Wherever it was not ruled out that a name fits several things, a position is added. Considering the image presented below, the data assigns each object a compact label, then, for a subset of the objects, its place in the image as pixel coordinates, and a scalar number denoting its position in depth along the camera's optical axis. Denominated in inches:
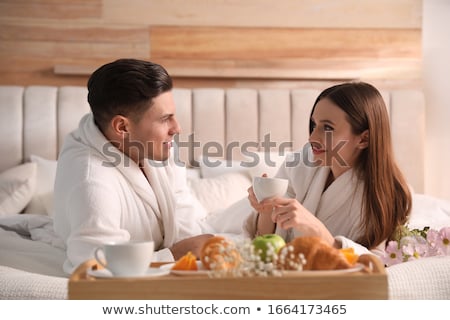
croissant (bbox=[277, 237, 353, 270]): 42.1
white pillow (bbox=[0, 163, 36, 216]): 107.5
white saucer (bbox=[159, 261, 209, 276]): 42.0
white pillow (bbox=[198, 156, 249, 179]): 125.7
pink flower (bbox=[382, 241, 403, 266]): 62.2
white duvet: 50.4
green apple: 42.4
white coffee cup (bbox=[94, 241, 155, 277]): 40.7
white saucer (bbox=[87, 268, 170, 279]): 41.1
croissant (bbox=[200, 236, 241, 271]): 41.3
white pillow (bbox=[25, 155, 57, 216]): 109.9
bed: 111.2
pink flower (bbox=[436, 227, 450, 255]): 62.8
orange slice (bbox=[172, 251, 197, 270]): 43.1
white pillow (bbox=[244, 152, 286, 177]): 120.8
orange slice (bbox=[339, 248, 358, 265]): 45.1
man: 71.4
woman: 73.4
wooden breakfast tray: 40.0
